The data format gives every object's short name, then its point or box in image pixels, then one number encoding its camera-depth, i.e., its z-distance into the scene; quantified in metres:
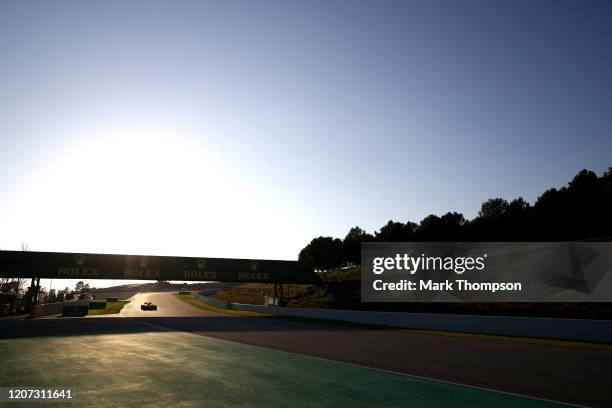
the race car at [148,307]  60.94
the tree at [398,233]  111.56
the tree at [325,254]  110.56
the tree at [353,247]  117.10
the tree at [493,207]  106.31
